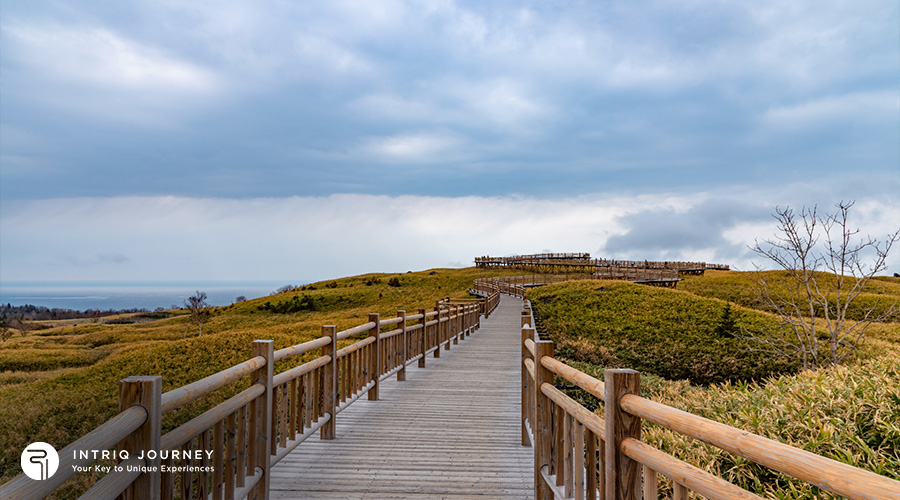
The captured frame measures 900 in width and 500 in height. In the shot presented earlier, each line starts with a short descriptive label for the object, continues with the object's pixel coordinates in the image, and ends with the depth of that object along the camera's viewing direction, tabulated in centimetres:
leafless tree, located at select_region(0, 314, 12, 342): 3327
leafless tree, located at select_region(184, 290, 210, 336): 3381
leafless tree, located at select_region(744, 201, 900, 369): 1167
